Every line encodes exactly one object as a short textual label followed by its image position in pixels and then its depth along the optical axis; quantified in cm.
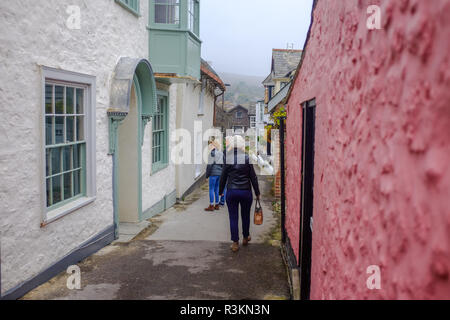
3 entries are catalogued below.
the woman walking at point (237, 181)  627
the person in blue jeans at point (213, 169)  966
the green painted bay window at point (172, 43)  870
